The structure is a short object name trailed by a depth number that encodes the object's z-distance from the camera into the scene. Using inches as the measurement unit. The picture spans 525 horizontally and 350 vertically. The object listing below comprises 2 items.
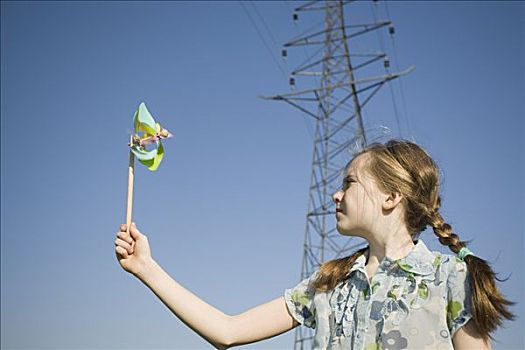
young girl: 81.7
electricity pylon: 494.6
